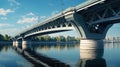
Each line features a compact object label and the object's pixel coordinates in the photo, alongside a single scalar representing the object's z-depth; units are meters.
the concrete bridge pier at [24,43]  59.57
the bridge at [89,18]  19.57
